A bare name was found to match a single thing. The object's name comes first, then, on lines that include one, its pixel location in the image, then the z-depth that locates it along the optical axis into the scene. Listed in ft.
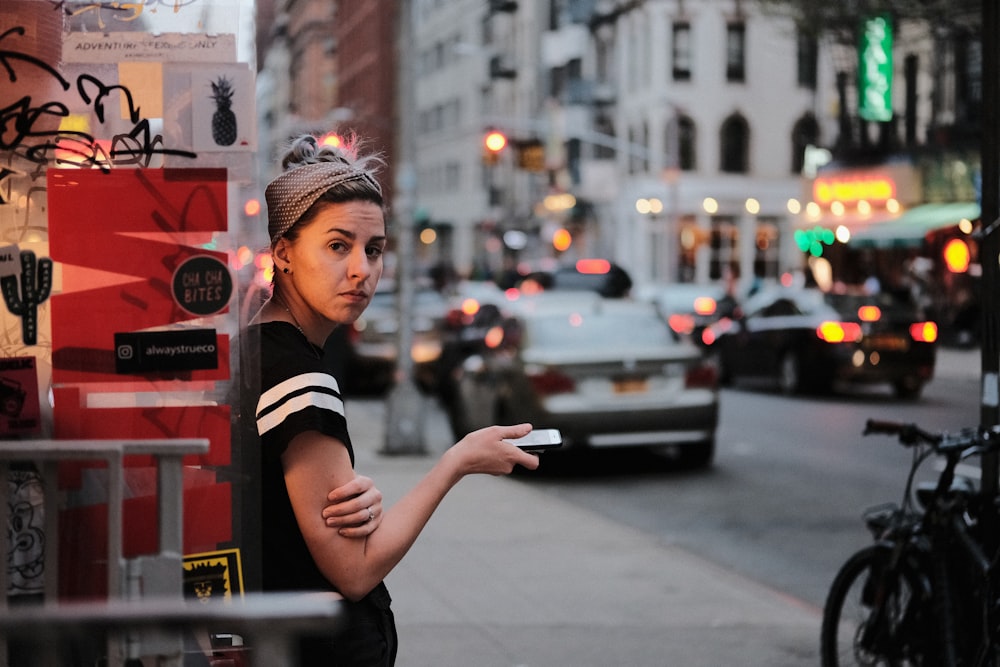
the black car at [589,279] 102.17
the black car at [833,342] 65.82
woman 8.40
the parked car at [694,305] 100.89
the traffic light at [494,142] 98.12
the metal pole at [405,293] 48.57
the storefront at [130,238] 8.33
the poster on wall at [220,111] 8.65
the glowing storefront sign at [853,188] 125.08
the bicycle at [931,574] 16.57
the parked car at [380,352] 77.05
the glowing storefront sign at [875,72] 108.99
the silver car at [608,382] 43.93
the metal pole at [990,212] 19.56
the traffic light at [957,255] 101.71
